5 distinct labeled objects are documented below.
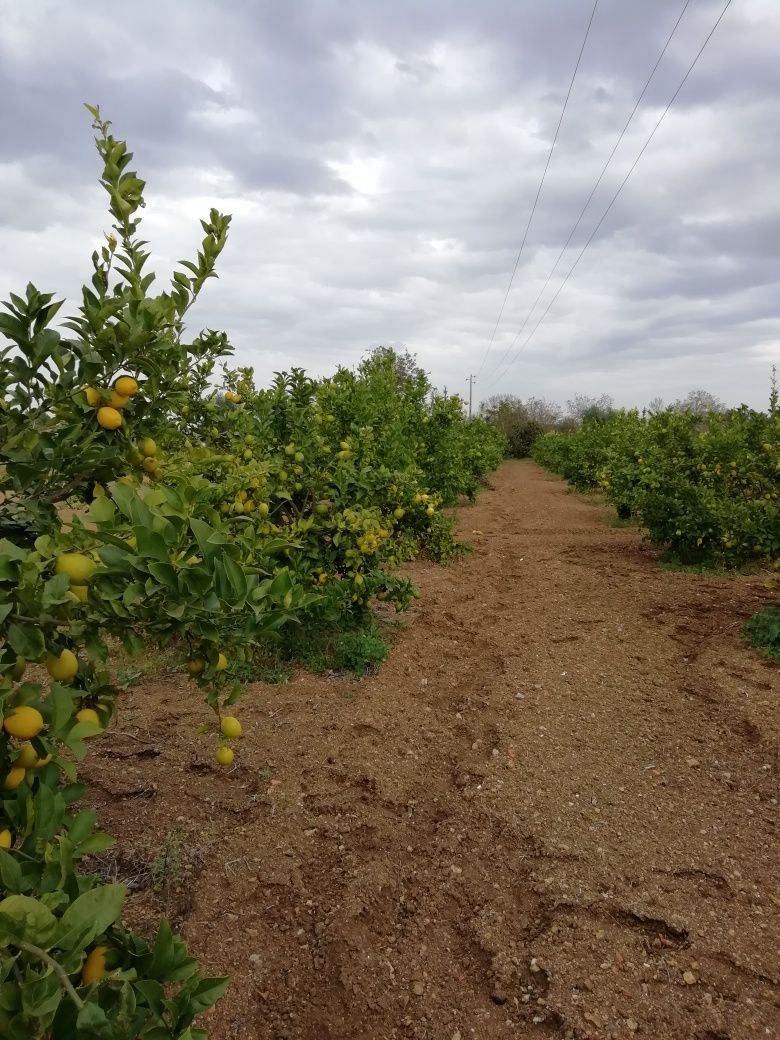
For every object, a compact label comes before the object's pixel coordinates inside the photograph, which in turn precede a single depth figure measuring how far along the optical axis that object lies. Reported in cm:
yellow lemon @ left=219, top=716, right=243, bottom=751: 154
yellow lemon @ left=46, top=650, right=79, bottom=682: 124
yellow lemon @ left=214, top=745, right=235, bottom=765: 161
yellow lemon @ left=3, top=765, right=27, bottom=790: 113
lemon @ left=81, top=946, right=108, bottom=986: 109
